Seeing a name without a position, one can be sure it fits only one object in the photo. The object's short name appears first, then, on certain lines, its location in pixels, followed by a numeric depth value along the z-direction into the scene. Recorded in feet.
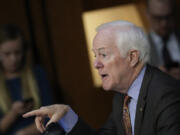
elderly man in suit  10.18
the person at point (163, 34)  19.54
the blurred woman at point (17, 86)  16.98
